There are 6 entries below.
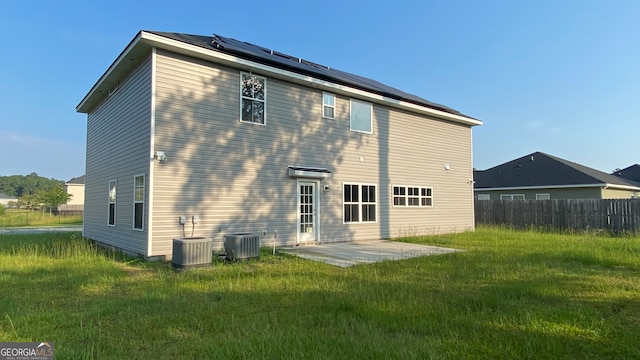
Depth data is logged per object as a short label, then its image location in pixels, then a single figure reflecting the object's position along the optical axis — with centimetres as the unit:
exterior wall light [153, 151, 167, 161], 887
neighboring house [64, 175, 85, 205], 4861
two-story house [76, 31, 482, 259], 920
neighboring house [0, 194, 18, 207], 7157
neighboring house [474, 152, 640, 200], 2216
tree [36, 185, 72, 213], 3800
